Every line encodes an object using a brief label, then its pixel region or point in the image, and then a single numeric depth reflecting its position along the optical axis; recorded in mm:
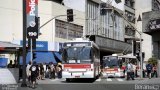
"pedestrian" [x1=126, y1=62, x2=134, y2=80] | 42191
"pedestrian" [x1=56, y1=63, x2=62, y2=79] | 47775
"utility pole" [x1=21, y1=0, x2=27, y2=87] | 28422
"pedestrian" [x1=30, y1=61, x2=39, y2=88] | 28672
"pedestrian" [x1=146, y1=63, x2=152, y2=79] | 45825
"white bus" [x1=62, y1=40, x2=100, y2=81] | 36125
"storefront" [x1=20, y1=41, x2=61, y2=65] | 58844
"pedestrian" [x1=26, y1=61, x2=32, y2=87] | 32094
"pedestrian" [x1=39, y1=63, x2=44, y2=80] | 43644
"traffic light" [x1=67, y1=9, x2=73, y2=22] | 46975
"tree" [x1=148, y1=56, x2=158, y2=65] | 52700
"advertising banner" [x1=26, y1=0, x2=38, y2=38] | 36906
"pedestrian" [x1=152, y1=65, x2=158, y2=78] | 48231
